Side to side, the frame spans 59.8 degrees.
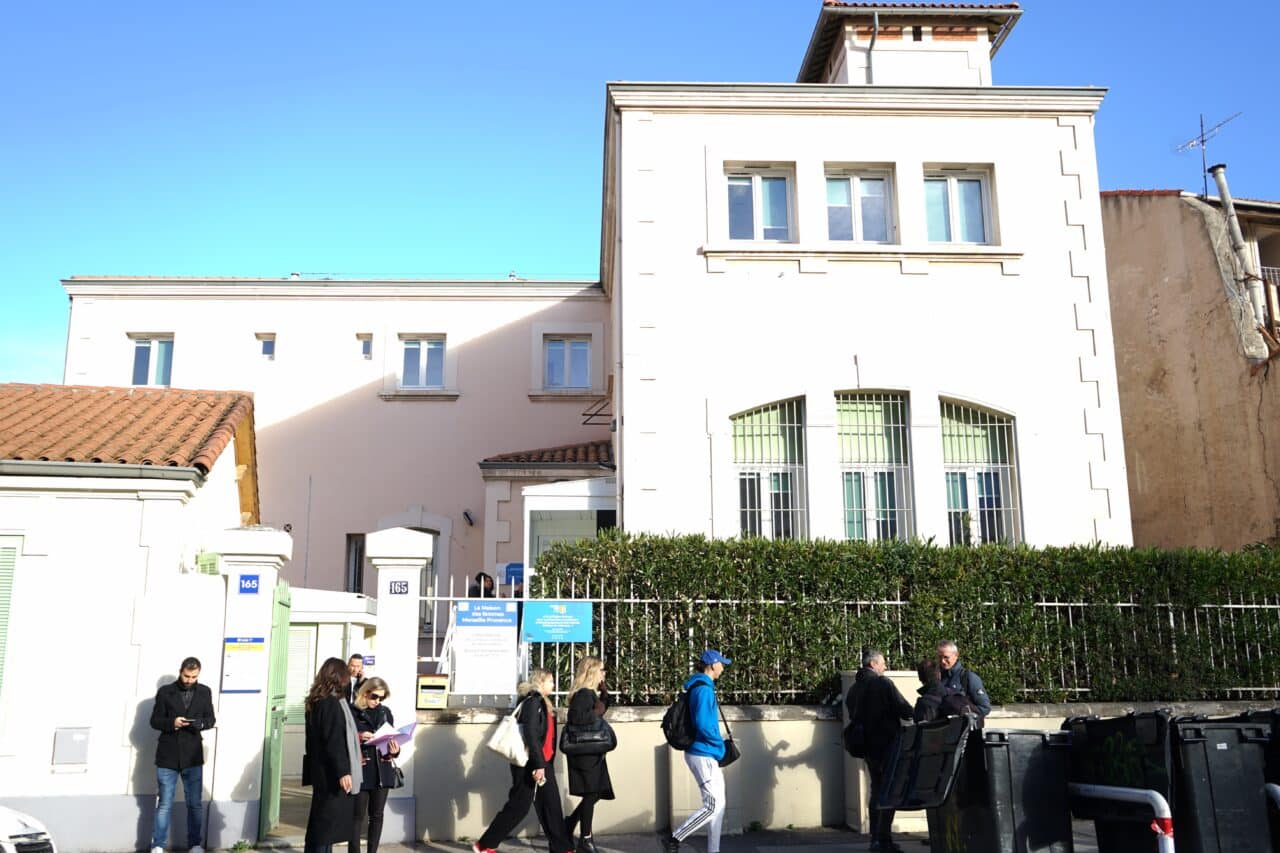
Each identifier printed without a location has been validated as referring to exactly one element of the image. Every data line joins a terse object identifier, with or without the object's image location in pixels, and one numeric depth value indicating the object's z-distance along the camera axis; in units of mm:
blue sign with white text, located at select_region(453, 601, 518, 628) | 10438
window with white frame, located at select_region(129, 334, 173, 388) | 22422
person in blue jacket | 8734
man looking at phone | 9367
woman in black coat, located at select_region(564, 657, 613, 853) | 9044
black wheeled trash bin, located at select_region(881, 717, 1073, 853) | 7547
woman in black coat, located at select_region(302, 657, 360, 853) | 7832
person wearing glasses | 8328
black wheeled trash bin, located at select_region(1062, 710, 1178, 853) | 7086
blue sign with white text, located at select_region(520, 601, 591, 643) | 10578
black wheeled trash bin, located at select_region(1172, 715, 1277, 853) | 6926
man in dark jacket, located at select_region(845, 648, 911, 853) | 9352
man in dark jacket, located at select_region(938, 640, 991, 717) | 9547
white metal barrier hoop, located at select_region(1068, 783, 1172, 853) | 6680
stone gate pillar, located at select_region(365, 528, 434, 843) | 9984
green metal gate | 10180
